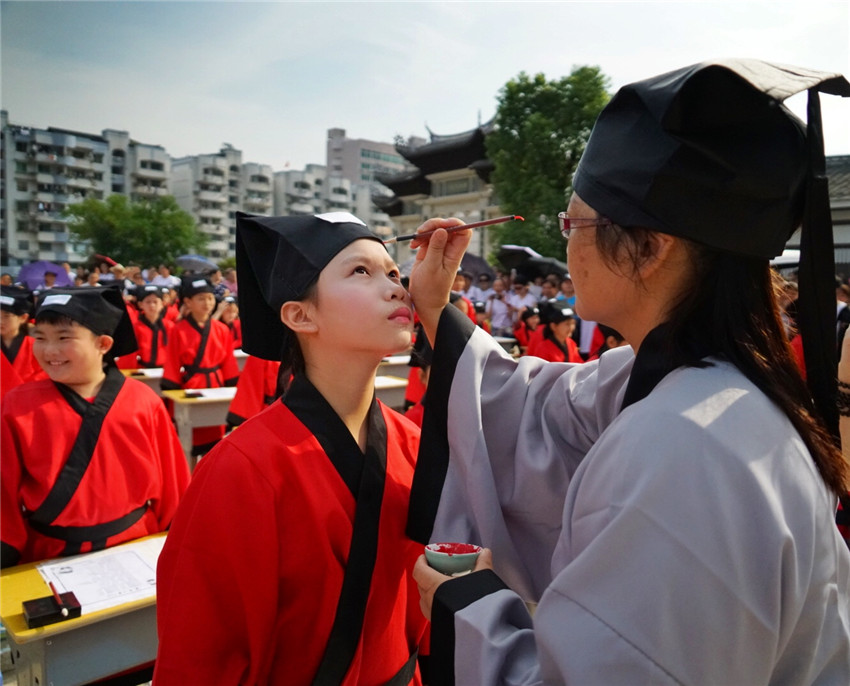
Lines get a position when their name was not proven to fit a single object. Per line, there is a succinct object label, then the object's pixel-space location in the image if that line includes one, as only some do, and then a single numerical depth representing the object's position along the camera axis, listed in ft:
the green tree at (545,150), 74.54
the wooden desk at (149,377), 24.11
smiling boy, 8.79
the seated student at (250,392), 18.51
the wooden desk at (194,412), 19.89
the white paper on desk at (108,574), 7.57
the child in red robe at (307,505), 4.80
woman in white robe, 3.11
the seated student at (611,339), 23.17
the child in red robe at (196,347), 22.52
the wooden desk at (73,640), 6.98
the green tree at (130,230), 154.61
